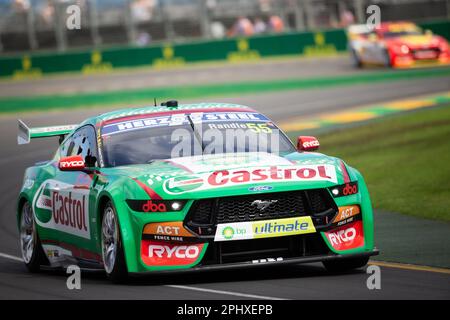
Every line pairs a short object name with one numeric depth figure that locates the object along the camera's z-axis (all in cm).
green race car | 842
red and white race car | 3756
